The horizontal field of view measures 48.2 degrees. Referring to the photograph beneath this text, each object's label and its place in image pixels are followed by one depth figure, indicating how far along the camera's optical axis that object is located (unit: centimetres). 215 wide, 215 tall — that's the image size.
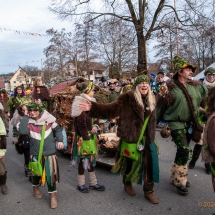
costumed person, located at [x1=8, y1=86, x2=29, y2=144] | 677
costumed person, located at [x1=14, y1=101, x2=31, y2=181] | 411
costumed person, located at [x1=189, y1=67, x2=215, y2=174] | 376
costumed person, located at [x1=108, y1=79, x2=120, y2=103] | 677
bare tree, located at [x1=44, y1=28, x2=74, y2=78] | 3228
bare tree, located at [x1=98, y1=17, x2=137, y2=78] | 3244
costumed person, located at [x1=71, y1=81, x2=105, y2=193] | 379
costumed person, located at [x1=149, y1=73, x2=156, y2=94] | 977
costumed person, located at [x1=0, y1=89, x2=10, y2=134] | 787
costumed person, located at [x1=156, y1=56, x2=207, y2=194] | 352
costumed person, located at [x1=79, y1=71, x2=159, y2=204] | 330
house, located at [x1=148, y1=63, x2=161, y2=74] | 3858
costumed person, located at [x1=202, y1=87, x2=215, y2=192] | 242
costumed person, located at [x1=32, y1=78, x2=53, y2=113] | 599
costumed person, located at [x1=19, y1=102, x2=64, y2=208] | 350
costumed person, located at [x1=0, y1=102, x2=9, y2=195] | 387
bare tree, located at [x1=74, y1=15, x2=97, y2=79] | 2906
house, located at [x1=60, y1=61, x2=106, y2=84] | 3428
